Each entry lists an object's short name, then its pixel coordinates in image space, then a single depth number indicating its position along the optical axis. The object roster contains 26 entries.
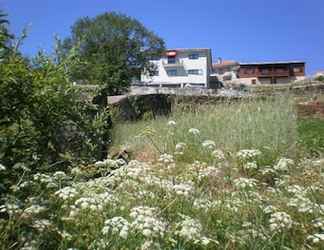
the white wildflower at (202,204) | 2.18
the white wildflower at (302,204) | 2.08
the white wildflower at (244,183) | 2.34
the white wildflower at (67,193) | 1.86
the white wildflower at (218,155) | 3.07
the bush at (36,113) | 2.21
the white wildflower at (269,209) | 2.07
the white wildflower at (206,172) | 2.67
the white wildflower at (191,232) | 1.70
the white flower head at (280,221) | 1.92
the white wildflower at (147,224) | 1.62
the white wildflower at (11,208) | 1.71
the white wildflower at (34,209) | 1.75
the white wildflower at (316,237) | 1.77
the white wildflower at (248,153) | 2.94
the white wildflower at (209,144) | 3.33
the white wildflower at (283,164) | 2.78
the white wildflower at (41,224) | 1.76
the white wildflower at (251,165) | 2.83
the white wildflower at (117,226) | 1.62
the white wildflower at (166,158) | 2.70
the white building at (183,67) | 53.97
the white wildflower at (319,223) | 1.97
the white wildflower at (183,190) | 2.05
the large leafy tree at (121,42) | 32.16
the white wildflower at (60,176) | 2.14
